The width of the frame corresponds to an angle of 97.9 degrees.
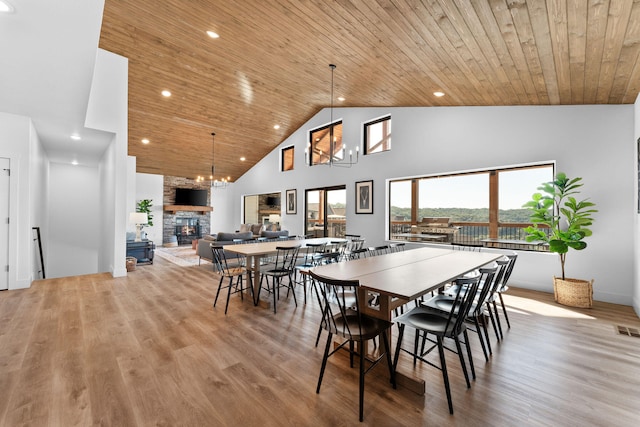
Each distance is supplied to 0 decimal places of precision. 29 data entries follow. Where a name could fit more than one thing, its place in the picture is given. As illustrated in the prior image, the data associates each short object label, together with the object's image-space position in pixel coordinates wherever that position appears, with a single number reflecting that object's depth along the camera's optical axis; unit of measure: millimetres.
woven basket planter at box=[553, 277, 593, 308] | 3680
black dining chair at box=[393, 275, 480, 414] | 1894
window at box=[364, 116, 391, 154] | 6461
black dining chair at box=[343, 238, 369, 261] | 3640
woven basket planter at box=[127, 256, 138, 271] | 6043
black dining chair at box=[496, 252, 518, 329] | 2846
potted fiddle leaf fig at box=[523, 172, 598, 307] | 3730
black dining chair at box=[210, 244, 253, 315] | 3701
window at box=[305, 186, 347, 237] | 7578
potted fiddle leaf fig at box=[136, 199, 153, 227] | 9961
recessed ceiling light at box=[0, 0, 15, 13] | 2148
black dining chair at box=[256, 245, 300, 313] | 3771
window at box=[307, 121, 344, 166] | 7648
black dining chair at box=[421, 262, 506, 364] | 2203
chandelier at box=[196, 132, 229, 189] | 8254
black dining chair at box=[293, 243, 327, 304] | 3953
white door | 4418
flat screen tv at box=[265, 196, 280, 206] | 9938
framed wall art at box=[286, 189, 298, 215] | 8742
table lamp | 7066
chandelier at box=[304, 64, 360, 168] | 7137
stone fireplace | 10898
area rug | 7164
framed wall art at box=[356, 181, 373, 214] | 6676
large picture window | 4855
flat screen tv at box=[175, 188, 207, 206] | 11070
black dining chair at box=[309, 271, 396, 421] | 1807
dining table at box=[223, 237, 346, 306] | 3777
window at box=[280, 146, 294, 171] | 9172
